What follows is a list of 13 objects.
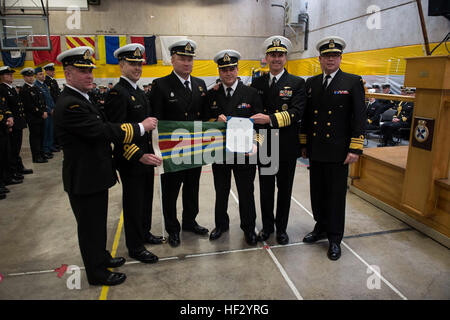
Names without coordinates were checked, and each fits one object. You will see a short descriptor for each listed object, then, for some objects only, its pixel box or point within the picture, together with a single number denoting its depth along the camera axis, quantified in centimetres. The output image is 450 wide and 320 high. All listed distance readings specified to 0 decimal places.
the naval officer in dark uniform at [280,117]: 280
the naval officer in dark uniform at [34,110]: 669
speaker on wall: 555
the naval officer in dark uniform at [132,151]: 252
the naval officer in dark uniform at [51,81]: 863
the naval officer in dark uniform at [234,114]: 280
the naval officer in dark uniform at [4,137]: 482
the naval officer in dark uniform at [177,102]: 285
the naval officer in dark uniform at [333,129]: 275
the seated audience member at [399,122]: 730
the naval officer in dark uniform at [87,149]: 215
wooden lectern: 307
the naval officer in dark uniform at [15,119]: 573
